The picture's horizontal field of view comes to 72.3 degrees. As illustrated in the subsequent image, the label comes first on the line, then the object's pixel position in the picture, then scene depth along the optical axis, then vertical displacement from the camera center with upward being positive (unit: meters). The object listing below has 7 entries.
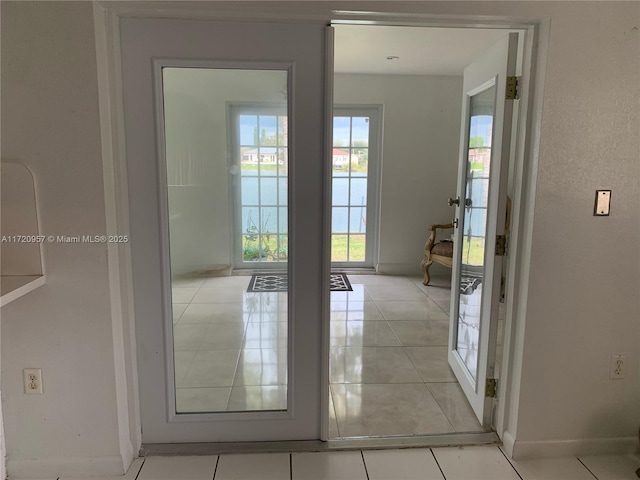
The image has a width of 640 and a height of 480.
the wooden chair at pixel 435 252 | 4.68 -0.78
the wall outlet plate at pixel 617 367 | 2.00 -0.84
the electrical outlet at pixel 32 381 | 1.82 -0.86
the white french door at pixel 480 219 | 2.04 -0.20
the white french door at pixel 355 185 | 5.16 -0.08
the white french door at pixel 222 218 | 1.78 -0.18
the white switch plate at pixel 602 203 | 1.86 -0.09
